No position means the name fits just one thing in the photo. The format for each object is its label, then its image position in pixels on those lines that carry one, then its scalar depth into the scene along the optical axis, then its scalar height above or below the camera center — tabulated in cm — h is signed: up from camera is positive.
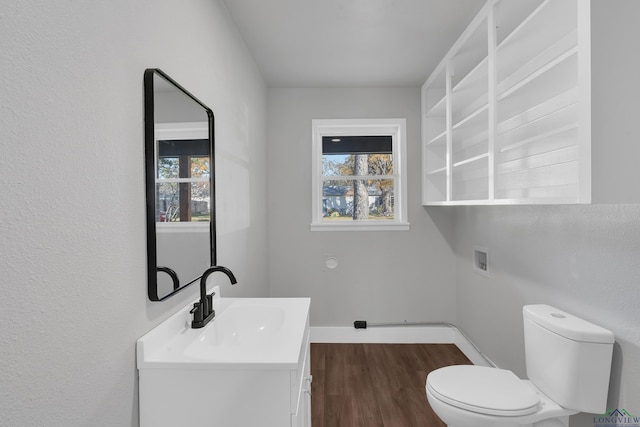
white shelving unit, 105 +47
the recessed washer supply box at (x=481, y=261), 251 -42
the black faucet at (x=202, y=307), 132 -41
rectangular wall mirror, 111 +10
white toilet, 137 -85
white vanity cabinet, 100 -56
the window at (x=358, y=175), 327 +34
